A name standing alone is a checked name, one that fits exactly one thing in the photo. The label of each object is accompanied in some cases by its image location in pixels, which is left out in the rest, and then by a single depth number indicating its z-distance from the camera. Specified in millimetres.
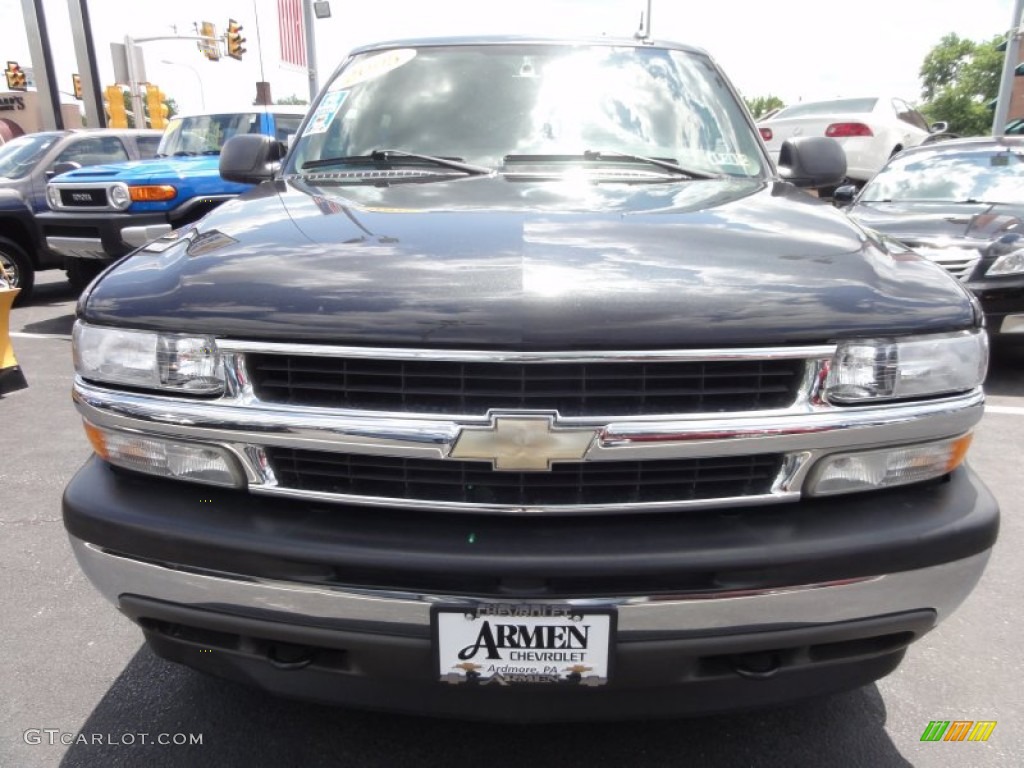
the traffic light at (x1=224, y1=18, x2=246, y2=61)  26578
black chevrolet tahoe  1642
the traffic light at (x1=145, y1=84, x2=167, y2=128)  26609
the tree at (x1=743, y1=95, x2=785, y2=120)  81312
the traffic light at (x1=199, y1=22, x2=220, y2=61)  29486
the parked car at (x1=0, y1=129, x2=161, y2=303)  8727
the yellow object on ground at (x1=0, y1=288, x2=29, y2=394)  5500
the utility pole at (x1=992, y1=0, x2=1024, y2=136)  16578
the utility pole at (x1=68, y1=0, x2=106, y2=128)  21109
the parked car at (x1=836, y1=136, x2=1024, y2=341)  5855
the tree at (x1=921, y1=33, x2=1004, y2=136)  58500
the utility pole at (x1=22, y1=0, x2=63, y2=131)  20297
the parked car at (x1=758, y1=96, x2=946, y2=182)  12664
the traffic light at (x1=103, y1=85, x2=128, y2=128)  27125
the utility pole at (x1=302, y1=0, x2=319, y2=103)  16016
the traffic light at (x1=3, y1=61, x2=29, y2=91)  33734
